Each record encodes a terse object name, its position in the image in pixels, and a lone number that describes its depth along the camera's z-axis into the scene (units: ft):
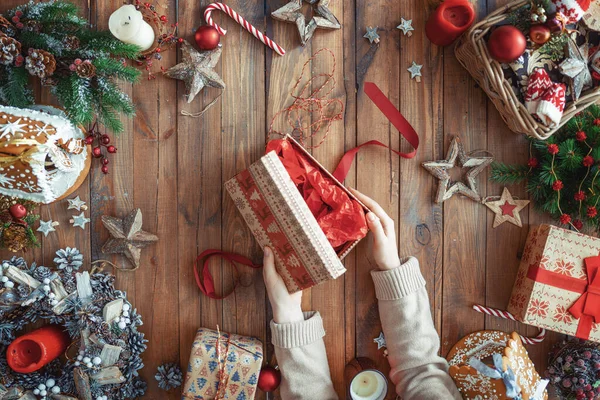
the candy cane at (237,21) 5.67
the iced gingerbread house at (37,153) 4.60
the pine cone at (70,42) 4.93
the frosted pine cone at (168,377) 5.77
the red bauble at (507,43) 4.99
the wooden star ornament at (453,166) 5.85
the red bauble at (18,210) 5.34
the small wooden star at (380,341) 5.98
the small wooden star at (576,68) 5.18
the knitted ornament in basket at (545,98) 5.07
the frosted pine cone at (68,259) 5.69
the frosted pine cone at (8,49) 4.78
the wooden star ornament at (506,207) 5.98
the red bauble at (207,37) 5.48
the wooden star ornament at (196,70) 5.60
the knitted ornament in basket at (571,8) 4.98
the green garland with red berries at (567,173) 5.43
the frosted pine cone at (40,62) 4.80
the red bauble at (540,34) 5.08
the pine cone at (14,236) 5.56
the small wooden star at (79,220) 5.82
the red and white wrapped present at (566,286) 5.47
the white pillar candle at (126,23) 5.12
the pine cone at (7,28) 4.92
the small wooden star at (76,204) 5.80
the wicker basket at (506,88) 5.20
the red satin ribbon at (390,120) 5.75
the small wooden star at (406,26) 5.84
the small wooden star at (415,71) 5.89
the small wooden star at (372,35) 5.83
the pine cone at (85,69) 4.82
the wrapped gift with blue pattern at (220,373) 5.34
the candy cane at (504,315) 5.95
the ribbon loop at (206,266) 5.77
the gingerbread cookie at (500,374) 4.81
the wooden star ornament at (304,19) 5.66
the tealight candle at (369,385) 5.53
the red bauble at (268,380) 5.66
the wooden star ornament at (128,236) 5.67
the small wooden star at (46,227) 5.80
